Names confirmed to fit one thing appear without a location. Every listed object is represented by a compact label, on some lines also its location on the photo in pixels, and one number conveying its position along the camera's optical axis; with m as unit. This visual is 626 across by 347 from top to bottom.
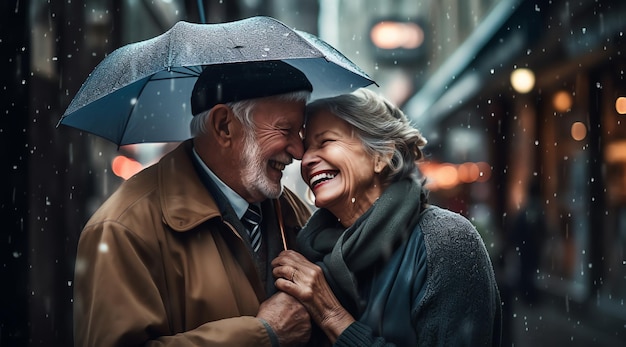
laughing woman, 2.89
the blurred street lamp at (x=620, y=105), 10.73
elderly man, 2.73
